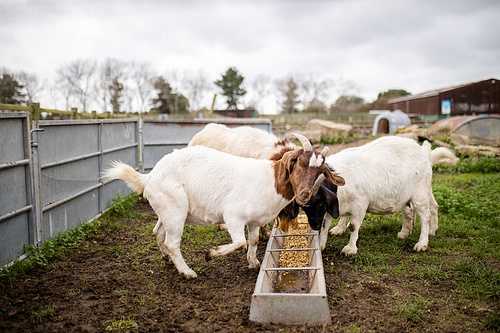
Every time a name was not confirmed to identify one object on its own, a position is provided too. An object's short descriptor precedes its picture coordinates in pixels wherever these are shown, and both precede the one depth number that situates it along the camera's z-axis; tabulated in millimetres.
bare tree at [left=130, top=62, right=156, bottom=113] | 40000
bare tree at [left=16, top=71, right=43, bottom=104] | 29331
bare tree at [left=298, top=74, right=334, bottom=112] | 49434
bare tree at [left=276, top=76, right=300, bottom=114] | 48812
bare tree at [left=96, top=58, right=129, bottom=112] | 35562
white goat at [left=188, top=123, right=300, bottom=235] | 5770
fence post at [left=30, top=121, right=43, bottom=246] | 4414
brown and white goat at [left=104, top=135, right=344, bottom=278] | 3879
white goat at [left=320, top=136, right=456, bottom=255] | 4918
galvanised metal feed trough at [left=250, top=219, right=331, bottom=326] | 3150
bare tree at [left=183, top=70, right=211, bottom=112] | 44200
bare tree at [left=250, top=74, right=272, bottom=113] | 46753
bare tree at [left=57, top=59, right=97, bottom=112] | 33000
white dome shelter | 21750
